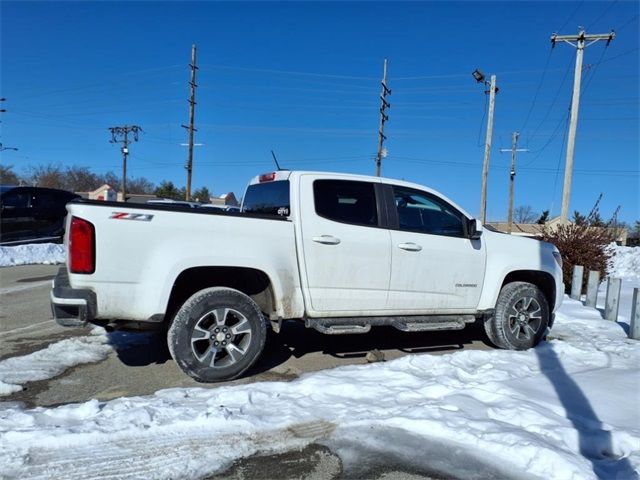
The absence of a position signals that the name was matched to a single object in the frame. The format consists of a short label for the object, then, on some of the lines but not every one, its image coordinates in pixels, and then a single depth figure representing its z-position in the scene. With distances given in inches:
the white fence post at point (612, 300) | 321.7
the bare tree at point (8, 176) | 2430.1
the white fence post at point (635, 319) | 276.5
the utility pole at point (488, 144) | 920.3
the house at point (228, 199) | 2368.6
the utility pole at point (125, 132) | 2155.5
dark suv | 577.0
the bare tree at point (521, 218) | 3641.7
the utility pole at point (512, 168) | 1902.3
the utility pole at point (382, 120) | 1178.6
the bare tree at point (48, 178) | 2967.5
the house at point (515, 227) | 2314.6
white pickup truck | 163.8
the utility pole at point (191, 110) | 1162.6
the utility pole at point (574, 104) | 703.1
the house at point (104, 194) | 2249.4
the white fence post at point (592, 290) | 371.6
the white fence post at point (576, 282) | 410.3
